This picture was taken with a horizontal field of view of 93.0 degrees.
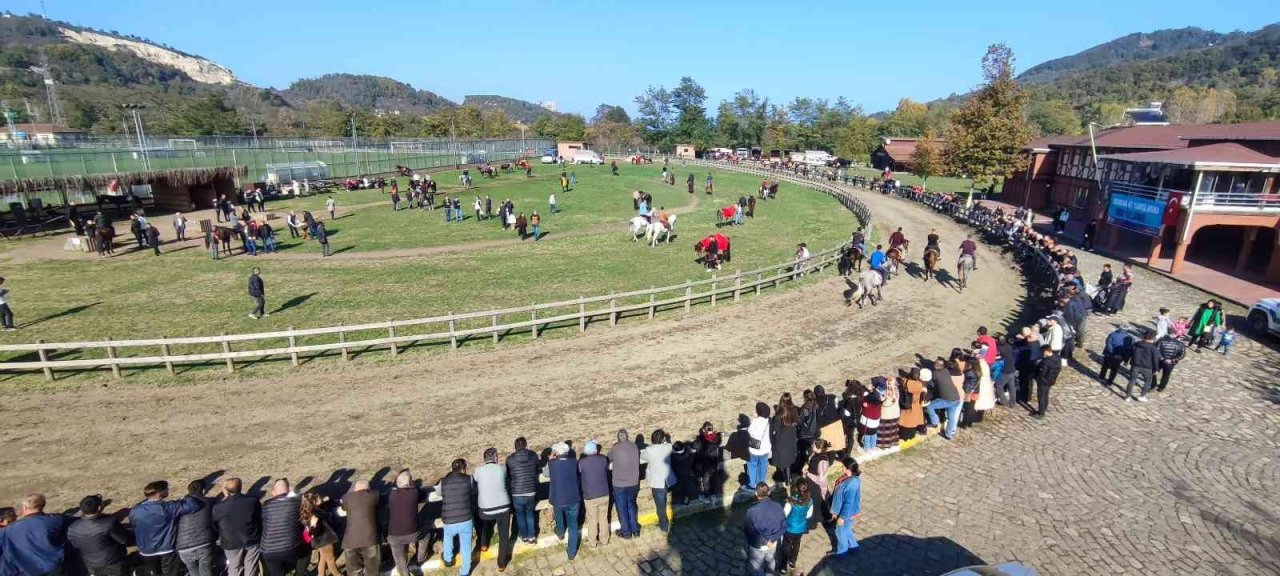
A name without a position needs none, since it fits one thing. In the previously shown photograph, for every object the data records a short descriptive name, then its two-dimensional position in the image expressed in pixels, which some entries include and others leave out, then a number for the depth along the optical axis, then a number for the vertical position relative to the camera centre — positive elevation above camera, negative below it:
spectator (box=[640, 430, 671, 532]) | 8.32 -4.42
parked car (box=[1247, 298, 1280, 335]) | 15.94 -4.60
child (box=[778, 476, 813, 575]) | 7.25 -4.54
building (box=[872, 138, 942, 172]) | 78.00 -1.91
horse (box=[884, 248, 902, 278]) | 22.39 -4.33
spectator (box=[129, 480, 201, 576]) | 6.84 -4.26
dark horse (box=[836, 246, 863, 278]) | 22.62 -4.40
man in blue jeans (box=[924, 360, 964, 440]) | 10.73 -4.50
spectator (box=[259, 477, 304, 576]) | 6.96 -4.40
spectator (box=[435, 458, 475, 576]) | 7.39 -4.40
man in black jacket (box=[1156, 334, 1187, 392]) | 12.82 -4.38
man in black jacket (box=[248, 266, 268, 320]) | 16.94 -4.24
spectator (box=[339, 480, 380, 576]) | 7.14 -4.38
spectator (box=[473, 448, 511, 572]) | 7.69 -4.42
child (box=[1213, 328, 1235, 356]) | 15.21 -4.92
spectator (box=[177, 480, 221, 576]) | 6.94 -4.48
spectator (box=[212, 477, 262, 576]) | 6.92 -4.33
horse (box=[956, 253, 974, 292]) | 21.39 -4.38
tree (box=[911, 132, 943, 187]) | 50.51 -1.82
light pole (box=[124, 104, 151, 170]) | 36.56 -1.04
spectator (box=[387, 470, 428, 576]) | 7.23 -4.37
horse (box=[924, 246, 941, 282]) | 22.11 -4.24
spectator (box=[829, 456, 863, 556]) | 7.67 -4.48
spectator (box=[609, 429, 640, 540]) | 7.99 -4.37
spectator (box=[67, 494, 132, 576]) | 6.63 -4.34
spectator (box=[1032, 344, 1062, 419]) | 11.52 -4.41
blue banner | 24.44 -3.02
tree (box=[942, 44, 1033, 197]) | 41.72 +0.82
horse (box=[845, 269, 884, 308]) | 18.91 -4.57
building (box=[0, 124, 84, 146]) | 39.48 -0.08
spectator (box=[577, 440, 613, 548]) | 7.97 -4.51
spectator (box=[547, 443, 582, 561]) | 7.81 -4.38
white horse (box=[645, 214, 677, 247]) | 27.64 -4.21
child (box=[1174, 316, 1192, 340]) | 14.96 -4.69
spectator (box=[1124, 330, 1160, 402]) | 12.39 -4.41
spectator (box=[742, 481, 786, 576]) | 6.79 -4.28
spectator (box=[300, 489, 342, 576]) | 7.14 -4.53
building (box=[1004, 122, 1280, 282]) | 23.19 -2.19
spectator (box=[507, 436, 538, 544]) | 7.83 -4.27
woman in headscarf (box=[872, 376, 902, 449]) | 10.16 -4.52
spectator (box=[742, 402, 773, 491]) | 8.90 -4.40
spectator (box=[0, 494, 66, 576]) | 6.43 -4.24
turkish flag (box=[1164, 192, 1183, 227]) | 23.71 -2.61
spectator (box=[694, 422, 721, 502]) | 8.78 -4.55
